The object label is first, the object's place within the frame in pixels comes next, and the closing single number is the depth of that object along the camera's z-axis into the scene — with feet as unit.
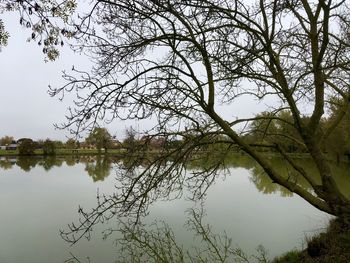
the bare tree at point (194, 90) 16.71
